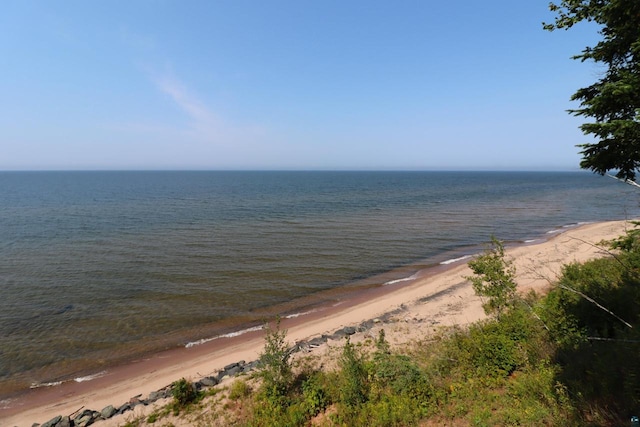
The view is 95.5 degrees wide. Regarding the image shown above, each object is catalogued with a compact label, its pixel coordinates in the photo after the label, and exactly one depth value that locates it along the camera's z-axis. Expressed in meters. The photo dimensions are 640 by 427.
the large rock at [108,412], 11.24
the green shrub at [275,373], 10.30
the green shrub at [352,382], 9.24
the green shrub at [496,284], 12.79
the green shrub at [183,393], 11.02
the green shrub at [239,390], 10.92
